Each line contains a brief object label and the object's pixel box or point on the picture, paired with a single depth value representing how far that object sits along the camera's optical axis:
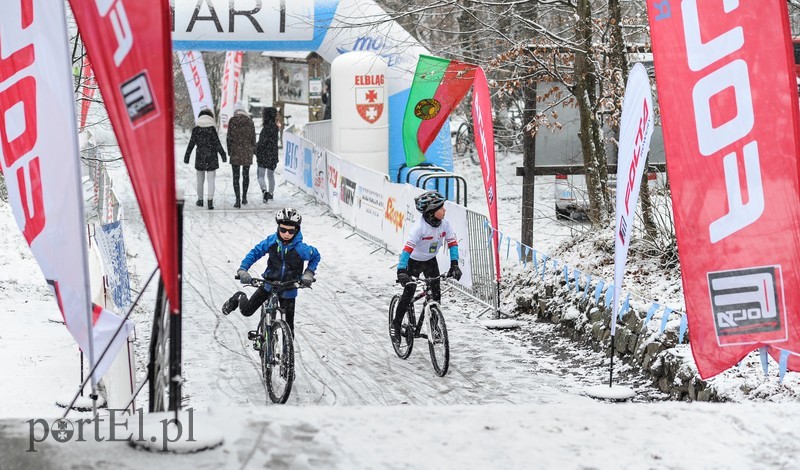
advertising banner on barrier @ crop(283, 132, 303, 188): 23.96
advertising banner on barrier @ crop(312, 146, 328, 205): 21.64
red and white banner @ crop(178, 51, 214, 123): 26.06
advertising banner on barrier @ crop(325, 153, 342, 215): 20.47
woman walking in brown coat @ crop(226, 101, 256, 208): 21.22
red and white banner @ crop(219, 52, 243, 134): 30.25
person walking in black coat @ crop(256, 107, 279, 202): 21.75
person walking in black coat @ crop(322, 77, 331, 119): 28.86
